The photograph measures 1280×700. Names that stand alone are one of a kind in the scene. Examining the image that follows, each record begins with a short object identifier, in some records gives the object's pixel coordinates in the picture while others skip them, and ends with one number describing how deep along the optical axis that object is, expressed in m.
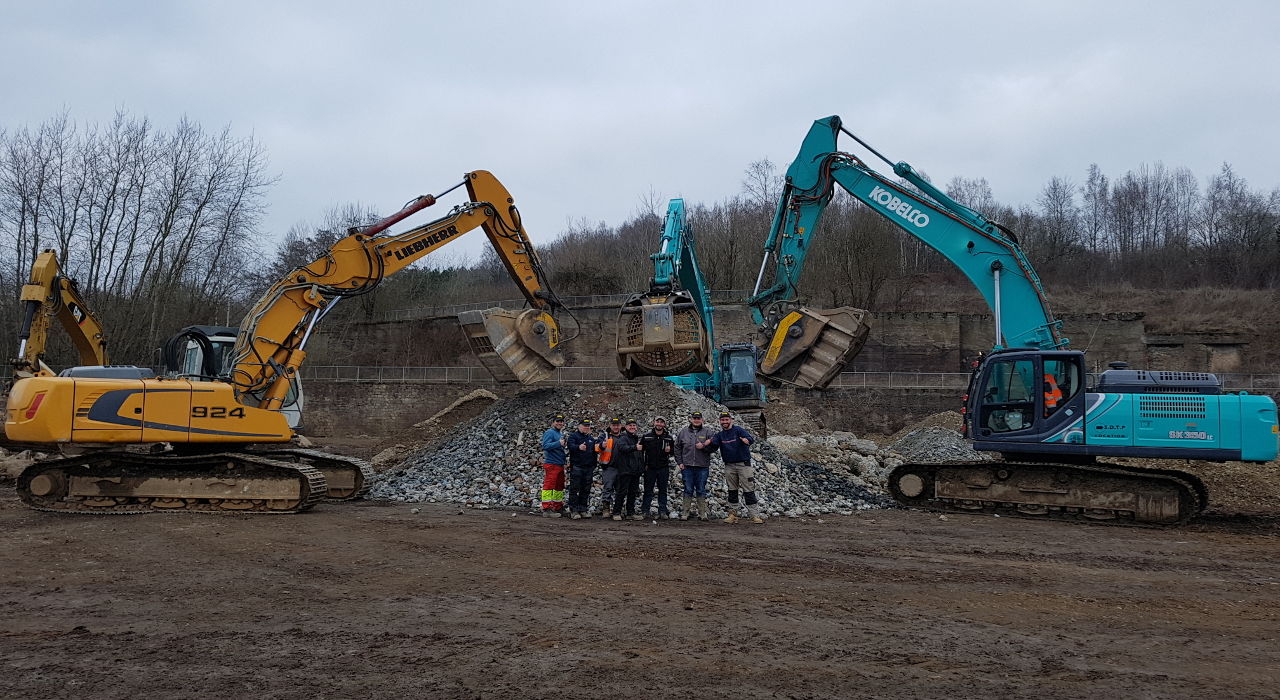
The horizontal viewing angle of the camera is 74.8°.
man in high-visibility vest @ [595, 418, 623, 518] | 11.09
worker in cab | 11.09
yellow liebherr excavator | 10.36
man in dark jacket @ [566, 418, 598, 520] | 11.05
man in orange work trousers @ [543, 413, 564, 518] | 11.32
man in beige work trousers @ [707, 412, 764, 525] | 10.80
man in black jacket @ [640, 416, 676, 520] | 10.94
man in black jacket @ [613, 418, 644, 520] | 10.94
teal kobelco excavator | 10.51
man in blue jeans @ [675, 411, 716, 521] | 10.83
